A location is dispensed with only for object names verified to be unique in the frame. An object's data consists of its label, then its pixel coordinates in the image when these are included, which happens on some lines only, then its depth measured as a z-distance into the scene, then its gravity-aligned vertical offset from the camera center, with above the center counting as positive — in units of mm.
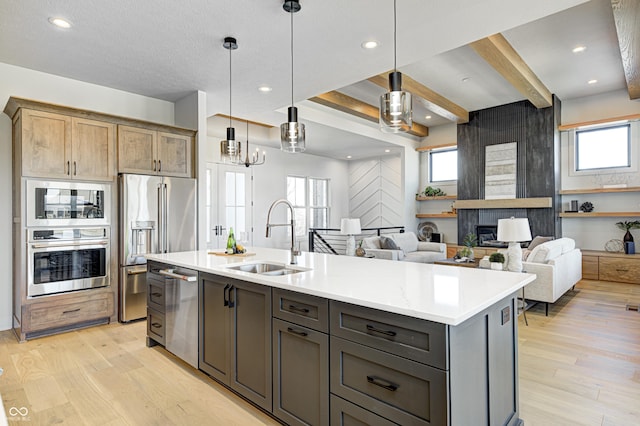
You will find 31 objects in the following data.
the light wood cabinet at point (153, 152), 4043 +733
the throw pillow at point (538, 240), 5973 -496
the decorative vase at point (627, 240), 6219 -505
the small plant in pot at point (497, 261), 3881 -536
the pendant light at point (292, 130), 2648 +622
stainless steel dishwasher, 2670 -782
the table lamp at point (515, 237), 3881 -275
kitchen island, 1394 -615
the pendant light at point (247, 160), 3648 +957
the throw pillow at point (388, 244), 6246 -556
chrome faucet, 2796 -270
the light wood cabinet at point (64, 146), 3408 +684
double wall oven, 3426 -229
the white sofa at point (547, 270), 4109 -700
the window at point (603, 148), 6598 +1214
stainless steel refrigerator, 3965 -145
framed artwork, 7363 +865
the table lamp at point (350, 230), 6312 -313
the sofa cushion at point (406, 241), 6867 -573
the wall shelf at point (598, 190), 6293 +392
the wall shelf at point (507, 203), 6827 +171
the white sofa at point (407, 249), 6027 -694
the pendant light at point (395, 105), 2156 +652
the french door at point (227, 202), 7516 +241
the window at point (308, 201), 9312 +321
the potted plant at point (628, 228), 6254 -301
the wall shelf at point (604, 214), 6288 -47
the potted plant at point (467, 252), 5734 -655
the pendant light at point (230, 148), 3502 +641
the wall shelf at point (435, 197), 8641 +361
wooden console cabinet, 5914 -942
